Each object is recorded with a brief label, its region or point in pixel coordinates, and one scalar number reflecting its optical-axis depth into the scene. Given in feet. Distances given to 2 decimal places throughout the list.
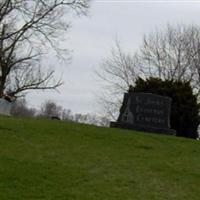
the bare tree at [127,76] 161.99
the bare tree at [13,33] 127.95
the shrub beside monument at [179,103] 88.69
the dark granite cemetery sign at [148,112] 70.13
